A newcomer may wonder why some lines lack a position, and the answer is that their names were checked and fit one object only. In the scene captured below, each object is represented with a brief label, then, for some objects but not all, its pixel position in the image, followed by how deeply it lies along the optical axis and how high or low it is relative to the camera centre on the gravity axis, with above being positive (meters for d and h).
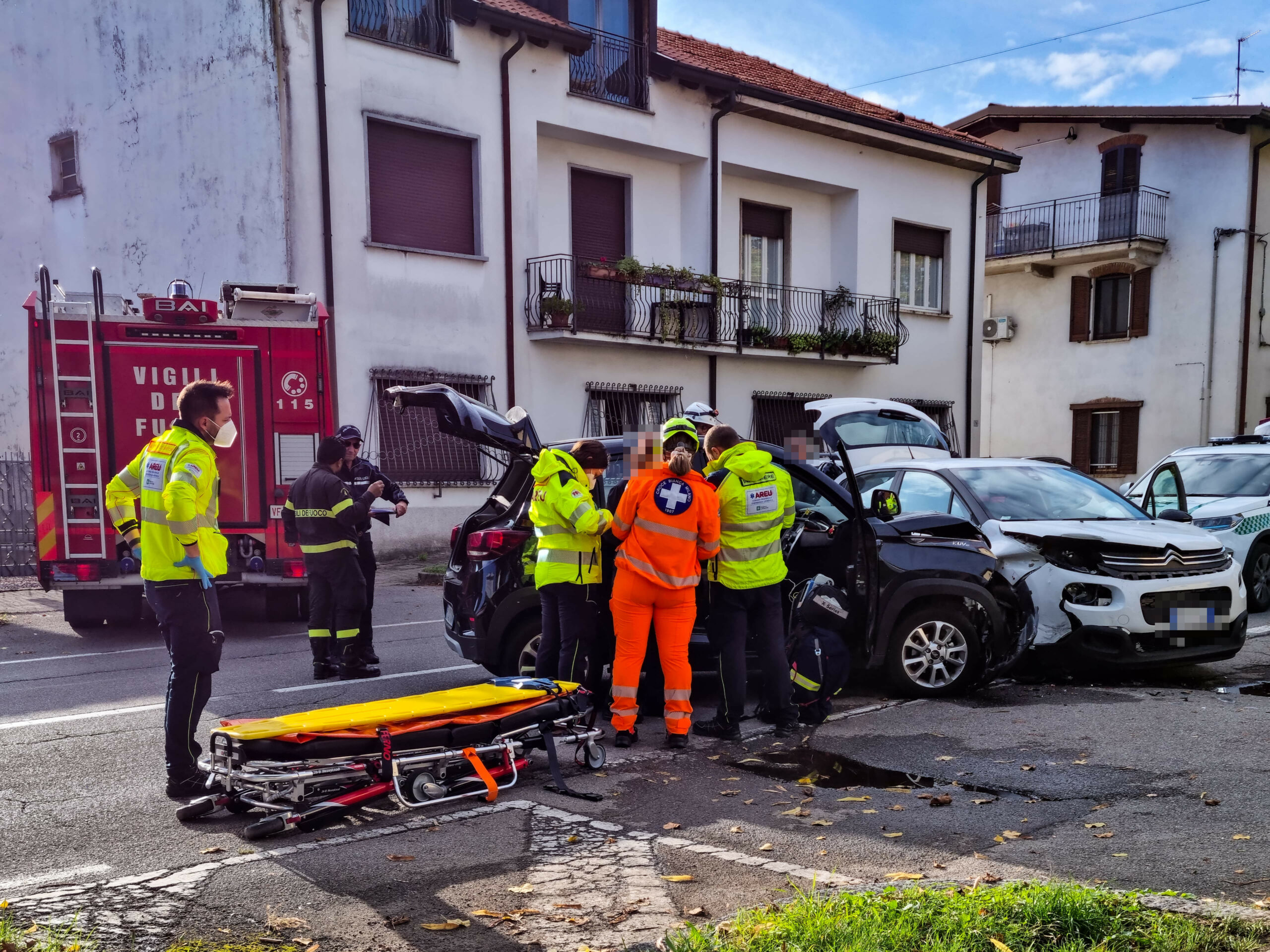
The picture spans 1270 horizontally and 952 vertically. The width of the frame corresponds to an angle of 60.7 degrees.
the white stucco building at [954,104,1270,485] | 26.06 +2.85
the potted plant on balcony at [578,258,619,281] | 17.91 +1.99
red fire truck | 9.65 -0.14
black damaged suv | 6.63 -1.17
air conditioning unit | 25.73 +1.49
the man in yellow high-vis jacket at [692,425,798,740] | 6.10 -1.07
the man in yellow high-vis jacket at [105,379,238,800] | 5.09 -0.84
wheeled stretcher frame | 4.52 -1.70
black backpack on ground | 6.38 -1.52
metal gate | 14.09 -1.68
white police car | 10.42 -1.08
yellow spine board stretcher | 4.59 -1.47
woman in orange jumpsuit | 5.83 -0.99
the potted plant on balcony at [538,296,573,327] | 17.19 +1.28
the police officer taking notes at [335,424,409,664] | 8.22 -0.79
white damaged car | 7.06 -1.30
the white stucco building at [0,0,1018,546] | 15.39 +3.14
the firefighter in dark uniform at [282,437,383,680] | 7.84 -1.16
